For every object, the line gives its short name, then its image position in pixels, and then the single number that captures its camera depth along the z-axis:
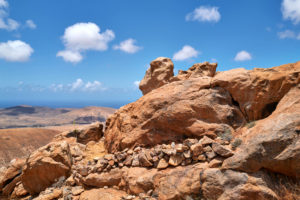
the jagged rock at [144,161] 8.10
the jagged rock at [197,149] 7.12
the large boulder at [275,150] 5.92
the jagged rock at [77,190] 8.90
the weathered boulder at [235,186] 5.63
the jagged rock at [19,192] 11.44
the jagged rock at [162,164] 7.64
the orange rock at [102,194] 7.98
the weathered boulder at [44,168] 10.53
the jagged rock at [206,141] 7.16
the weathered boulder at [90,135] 14.32
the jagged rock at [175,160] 7.43
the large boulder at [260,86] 7.88
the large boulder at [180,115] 8.72
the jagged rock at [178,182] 6.51
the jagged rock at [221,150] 6.51
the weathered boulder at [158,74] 16.95
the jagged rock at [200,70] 15.28
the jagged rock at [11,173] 12.04
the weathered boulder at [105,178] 8.64
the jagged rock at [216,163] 6.53
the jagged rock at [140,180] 7.57
